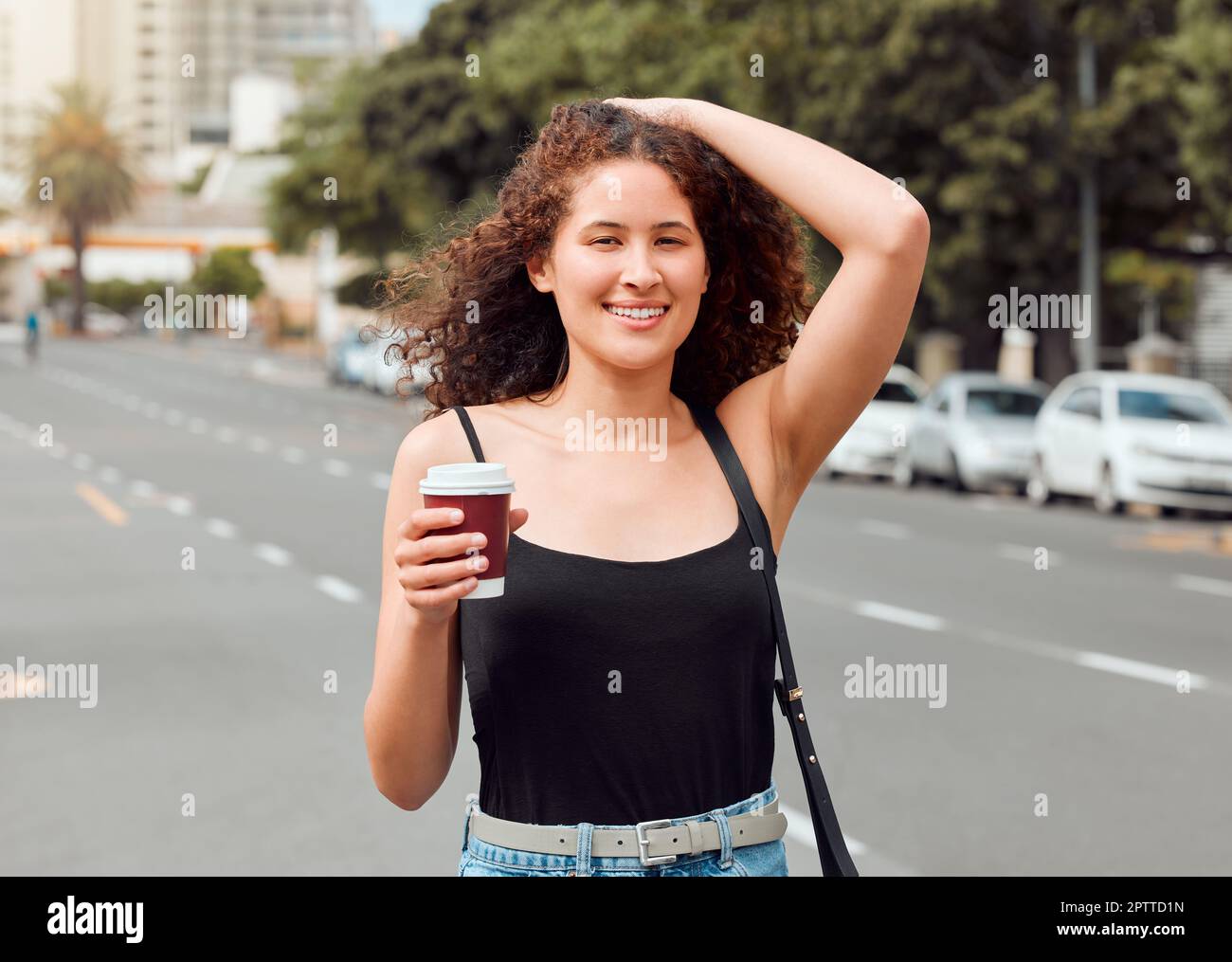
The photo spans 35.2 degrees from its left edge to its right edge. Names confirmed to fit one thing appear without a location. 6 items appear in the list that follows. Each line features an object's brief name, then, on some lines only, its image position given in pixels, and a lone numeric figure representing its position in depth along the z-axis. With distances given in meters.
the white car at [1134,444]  20.23
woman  2.54
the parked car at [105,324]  92.88
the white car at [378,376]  45.75
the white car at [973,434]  23.38
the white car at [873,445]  25.56
